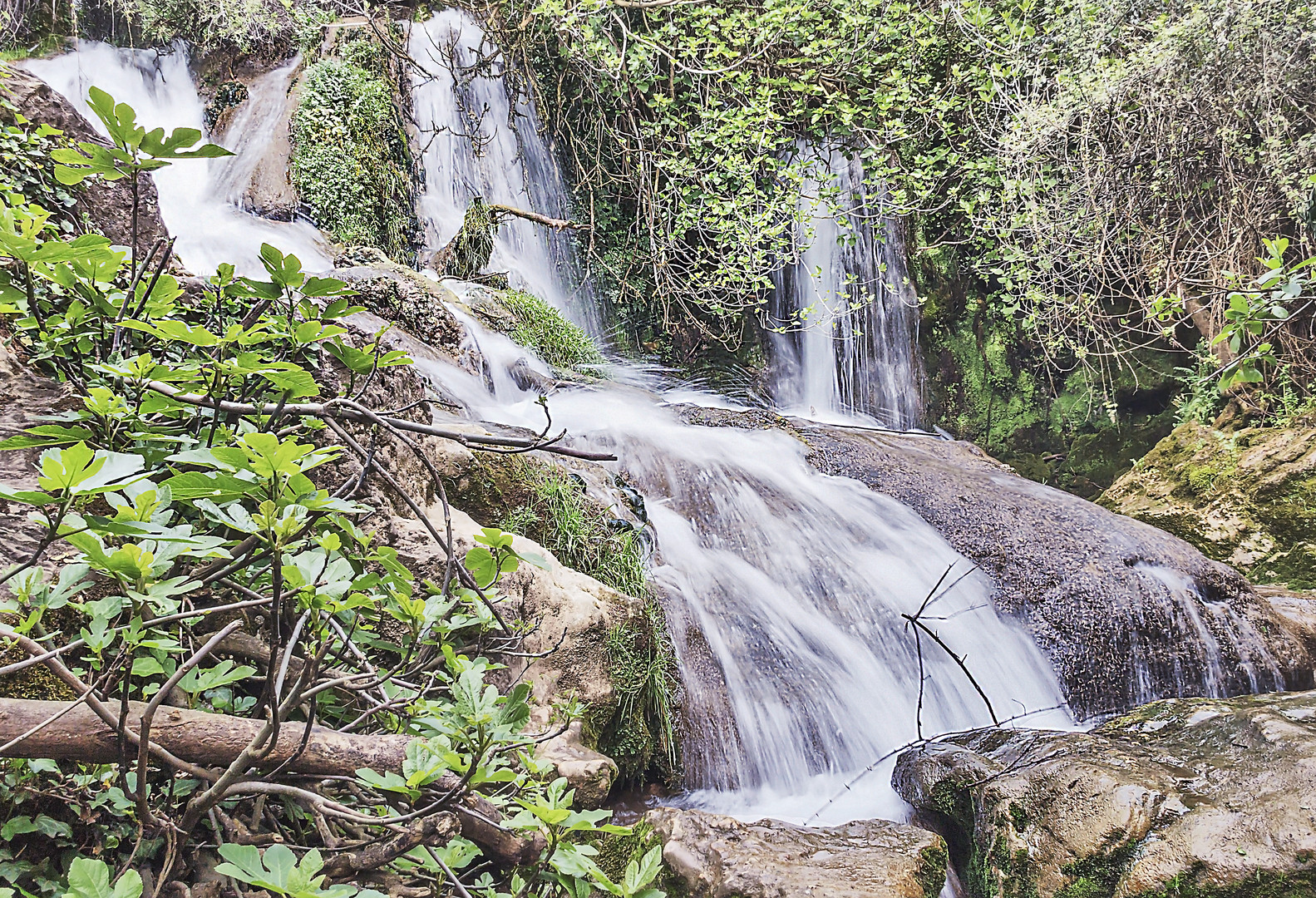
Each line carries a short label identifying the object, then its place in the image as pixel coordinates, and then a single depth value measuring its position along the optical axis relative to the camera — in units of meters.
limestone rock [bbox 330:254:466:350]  4.51
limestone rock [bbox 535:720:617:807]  1.86
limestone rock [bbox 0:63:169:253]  2.63
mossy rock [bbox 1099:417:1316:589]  5.32
